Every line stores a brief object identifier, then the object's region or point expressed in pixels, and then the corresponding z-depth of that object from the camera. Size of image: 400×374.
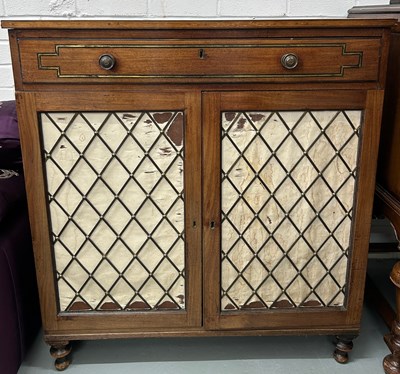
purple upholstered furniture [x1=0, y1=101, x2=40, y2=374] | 1.27
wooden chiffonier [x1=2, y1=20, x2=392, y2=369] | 1.12
